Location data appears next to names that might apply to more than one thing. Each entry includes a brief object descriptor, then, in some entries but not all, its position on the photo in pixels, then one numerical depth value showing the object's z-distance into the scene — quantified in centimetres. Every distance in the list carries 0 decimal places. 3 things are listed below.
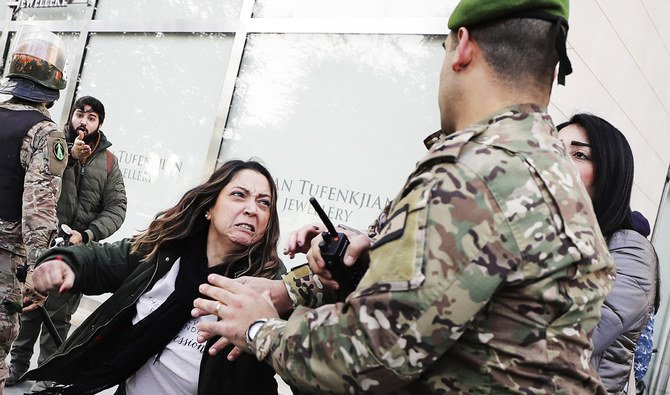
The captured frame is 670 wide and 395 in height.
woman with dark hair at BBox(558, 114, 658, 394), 224
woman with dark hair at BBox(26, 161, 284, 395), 233
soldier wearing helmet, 320
